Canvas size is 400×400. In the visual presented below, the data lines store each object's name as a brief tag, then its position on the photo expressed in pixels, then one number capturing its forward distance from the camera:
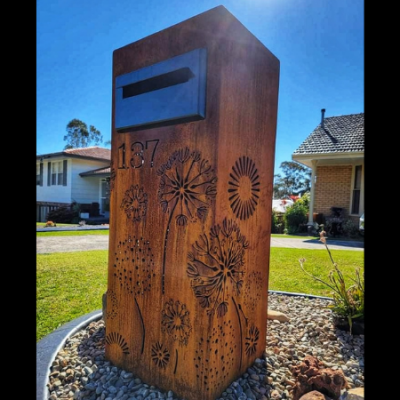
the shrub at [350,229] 9.16
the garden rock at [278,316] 2.25
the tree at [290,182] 33.93
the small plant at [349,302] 1.96
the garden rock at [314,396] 1.26
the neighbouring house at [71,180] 14.85
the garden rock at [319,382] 1.34
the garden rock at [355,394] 1.16
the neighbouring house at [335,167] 9.68
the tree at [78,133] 29.05
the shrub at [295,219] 10.61
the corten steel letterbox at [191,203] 1.25
